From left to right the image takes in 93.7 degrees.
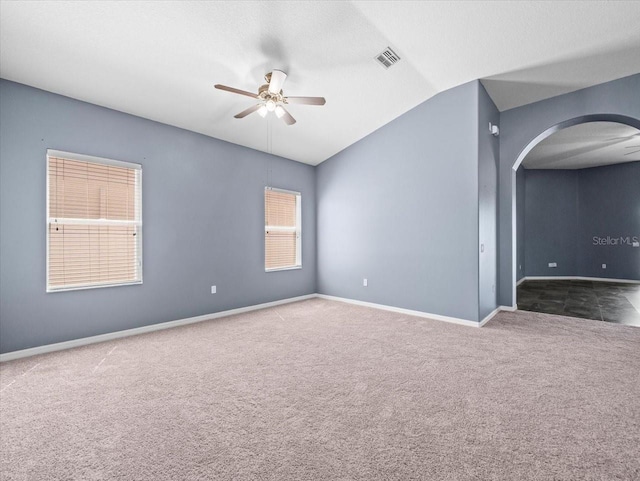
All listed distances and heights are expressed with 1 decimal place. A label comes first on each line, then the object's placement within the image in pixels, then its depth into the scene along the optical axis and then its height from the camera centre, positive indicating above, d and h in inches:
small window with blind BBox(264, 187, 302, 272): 219.1 +9.9
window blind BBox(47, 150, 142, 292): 134.2 +10.4
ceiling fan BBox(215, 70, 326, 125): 124.4 +63.0
